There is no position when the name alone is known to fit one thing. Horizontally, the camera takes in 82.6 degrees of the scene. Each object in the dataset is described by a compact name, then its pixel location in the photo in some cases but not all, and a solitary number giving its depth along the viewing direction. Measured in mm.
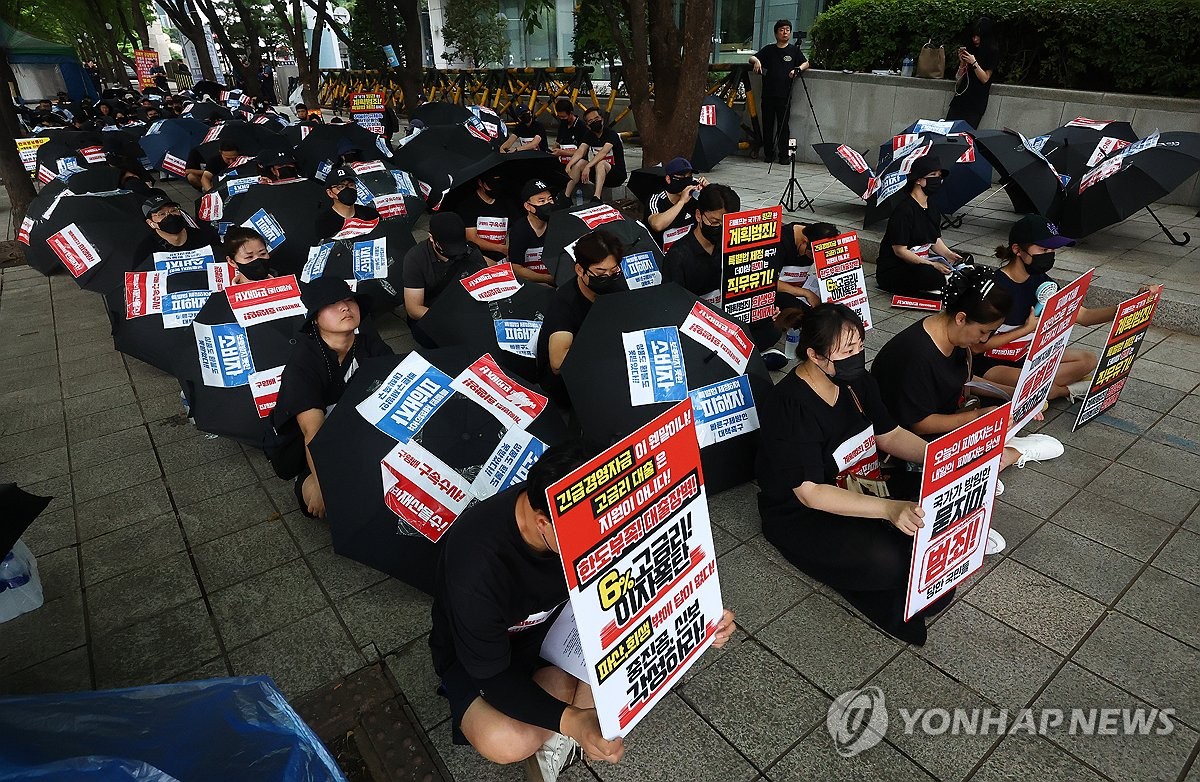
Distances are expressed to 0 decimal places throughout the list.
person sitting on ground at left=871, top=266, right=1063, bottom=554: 3506
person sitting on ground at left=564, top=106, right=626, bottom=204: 10258
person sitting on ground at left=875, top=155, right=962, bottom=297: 6562
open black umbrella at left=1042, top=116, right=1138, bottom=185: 7578
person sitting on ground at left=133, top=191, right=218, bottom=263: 6219
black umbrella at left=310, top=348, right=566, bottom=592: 3213
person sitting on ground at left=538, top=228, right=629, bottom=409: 4441
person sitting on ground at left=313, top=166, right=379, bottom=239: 6977
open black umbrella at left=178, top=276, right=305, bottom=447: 4484
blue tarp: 1502
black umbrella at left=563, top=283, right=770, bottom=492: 3889
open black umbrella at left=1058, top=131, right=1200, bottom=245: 6613
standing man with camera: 12109
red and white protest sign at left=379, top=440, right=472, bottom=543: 3199
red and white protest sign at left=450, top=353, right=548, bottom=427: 3352
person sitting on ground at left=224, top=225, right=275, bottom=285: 5445
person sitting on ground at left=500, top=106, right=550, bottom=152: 11453
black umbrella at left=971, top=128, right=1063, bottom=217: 7426
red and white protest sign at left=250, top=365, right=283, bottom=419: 4453
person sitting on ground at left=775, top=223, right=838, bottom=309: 5574
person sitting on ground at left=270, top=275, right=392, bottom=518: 3705
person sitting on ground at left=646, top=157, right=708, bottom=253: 6570
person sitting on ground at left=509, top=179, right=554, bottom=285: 6434
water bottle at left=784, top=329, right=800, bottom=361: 5699
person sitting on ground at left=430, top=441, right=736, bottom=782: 2107
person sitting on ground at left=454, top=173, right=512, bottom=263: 7137
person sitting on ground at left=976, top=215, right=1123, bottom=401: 4539
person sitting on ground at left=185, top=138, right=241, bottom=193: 10891
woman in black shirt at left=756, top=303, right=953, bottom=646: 3059
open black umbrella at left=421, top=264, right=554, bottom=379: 5082
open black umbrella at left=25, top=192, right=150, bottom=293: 6781
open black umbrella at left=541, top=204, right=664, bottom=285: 5930
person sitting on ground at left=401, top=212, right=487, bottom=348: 5457
